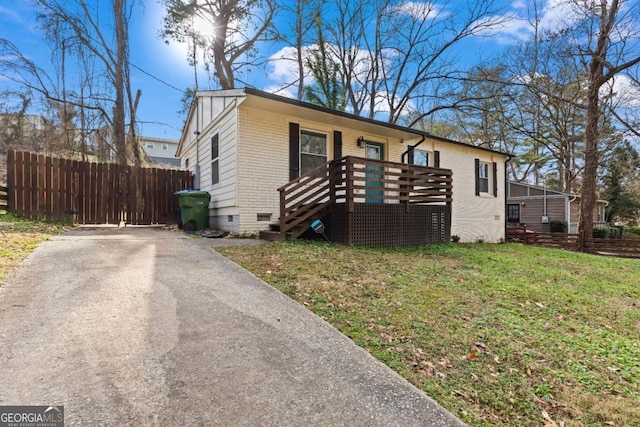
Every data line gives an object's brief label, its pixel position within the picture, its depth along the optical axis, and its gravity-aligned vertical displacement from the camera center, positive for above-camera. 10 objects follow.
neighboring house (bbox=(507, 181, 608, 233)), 20.80 +0.43
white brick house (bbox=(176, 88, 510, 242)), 7.55 +2.00
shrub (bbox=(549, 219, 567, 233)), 20.27 -0.90
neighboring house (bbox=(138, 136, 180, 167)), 35.37 +7.59
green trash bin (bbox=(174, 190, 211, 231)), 8.21 +0.15
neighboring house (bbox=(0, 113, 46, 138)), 15.01 +4.37
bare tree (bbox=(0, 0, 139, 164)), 13.23 +6.83
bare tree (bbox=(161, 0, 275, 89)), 15.20 +9.42
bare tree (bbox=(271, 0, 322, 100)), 16.92 +10.24
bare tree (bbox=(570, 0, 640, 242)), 12.18 +6.64
